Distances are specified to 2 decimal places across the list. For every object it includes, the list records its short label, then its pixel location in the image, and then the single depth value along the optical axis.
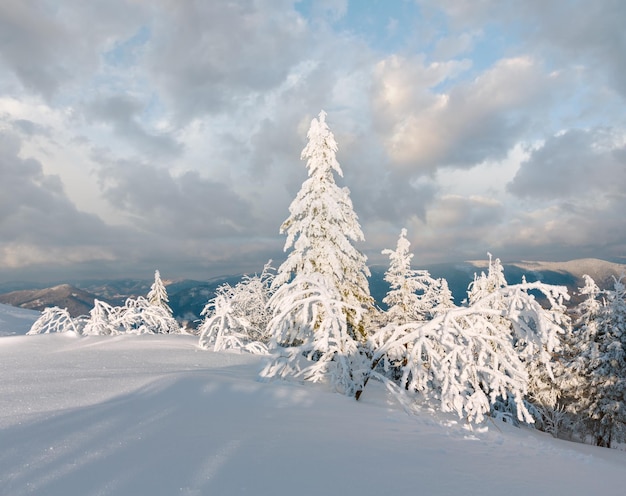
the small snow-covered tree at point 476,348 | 6.31
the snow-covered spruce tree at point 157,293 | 33.28
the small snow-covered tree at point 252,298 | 26.95
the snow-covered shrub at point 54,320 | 15.09
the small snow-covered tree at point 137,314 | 16.16
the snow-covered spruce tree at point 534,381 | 25.80
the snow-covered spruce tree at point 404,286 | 24.27
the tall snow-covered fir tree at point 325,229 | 15.25
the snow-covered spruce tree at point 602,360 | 23.72
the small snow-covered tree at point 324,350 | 7.89
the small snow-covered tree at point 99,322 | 14.44
